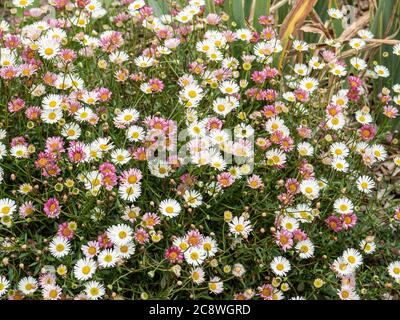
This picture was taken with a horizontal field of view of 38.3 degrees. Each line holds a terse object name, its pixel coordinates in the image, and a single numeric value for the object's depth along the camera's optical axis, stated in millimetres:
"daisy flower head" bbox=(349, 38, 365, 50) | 2737
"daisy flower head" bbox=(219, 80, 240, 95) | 2418
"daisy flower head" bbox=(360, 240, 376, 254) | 2154
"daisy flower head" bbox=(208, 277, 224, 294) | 2018
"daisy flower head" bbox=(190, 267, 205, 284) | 1987
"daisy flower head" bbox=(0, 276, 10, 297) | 1977
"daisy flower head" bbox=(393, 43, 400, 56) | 2627
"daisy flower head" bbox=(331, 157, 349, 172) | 2285
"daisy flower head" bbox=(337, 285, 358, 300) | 2062
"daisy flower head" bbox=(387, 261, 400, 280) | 2146
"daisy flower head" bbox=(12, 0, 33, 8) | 2711
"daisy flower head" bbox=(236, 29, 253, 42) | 2614
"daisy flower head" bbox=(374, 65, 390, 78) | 2668
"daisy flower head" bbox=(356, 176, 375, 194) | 2279
